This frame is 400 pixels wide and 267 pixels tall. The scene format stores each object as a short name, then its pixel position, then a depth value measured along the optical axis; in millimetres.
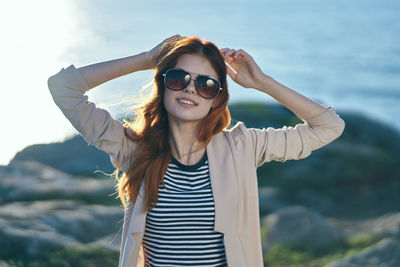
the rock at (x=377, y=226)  6438
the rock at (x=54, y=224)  4918
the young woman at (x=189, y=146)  2561
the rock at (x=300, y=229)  6320
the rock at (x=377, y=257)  5371
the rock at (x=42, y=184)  6266
